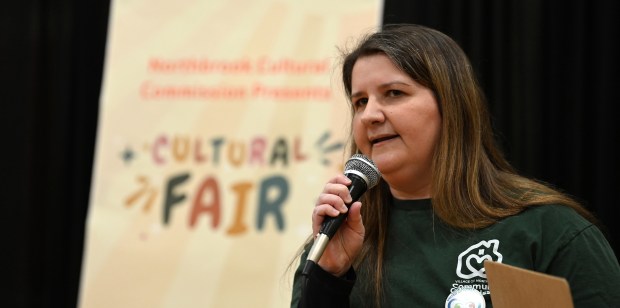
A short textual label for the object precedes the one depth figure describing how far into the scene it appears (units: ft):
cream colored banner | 26.61
